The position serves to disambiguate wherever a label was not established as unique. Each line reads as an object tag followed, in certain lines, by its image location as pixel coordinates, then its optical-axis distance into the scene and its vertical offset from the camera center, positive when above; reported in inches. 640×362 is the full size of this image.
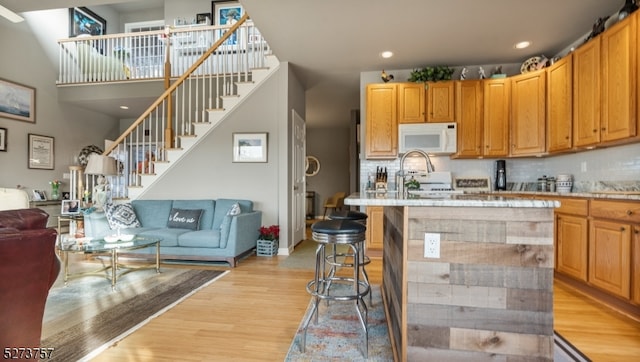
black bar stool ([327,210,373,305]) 99.2 -12.0
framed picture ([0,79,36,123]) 196.7 +52.7
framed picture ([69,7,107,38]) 249.3 +138.3
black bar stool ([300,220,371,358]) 69.6 -13.8
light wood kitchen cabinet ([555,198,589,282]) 106.7 -20.9
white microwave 163.0 +24.0
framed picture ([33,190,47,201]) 210.8 -11.6
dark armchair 45.5 -16.4
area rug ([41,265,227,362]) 76.5 -41.5
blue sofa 147.9 -26.1
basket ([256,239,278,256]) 168.9 -37.6
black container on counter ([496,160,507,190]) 168.4 +3.7
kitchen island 55.8 -18.6
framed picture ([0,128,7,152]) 195.5 +25.8
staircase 182.5 +50.0
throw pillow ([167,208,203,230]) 162.4 -21.2
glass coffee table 115.6 -26.6
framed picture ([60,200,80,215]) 175.6 -16.4
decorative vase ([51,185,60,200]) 223.3 -9.7
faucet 78.0 -0.1
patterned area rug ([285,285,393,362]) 70.3 -40.8
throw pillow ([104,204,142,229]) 158.1 -19.8
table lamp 171.0 +4.5
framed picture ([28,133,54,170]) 213.2 +19.8
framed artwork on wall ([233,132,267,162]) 179.3 +19.9
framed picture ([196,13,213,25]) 269.0 +144.3
